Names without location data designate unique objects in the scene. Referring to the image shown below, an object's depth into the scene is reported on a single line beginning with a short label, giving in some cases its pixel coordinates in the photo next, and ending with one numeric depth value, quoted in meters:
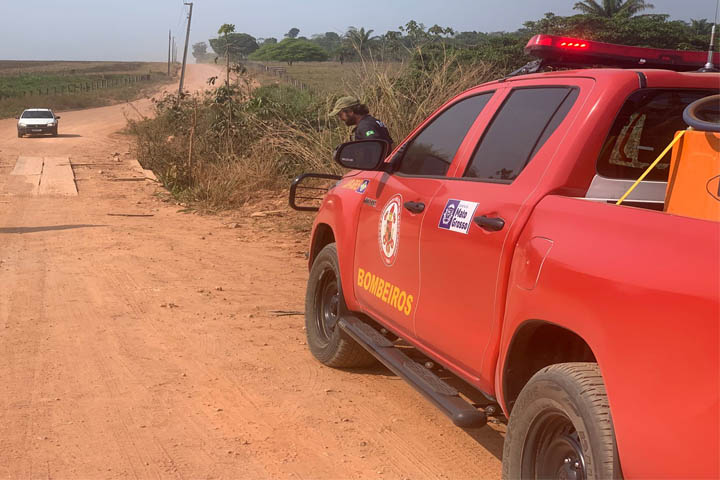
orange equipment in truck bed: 2.77
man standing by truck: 8.23
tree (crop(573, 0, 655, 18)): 45.91
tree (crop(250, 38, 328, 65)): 119.56
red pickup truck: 2.32
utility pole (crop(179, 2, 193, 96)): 48.59
